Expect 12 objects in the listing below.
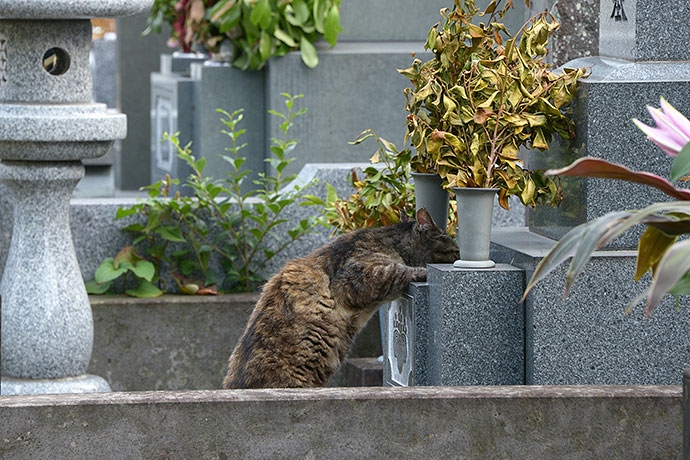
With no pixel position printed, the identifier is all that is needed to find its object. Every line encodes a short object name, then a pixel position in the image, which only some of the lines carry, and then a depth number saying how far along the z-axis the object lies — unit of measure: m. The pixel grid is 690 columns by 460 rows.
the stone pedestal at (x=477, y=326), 7.68
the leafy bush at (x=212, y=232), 11.93
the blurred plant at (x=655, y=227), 4.52
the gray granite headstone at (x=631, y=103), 7.75
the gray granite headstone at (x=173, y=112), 17.70
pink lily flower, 5.03
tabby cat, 8.24
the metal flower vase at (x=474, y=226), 7.75
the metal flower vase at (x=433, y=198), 8.70
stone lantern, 10.34
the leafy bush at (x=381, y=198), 9.30
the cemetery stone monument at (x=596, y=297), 7.61
